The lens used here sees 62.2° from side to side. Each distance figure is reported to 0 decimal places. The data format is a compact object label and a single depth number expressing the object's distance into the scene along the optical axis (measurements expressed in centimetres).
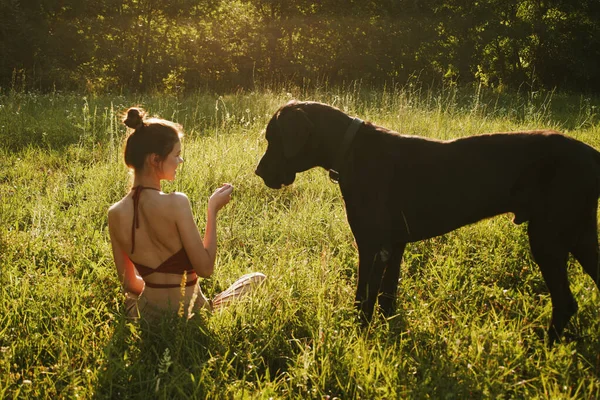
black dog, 290
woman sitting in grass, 291
